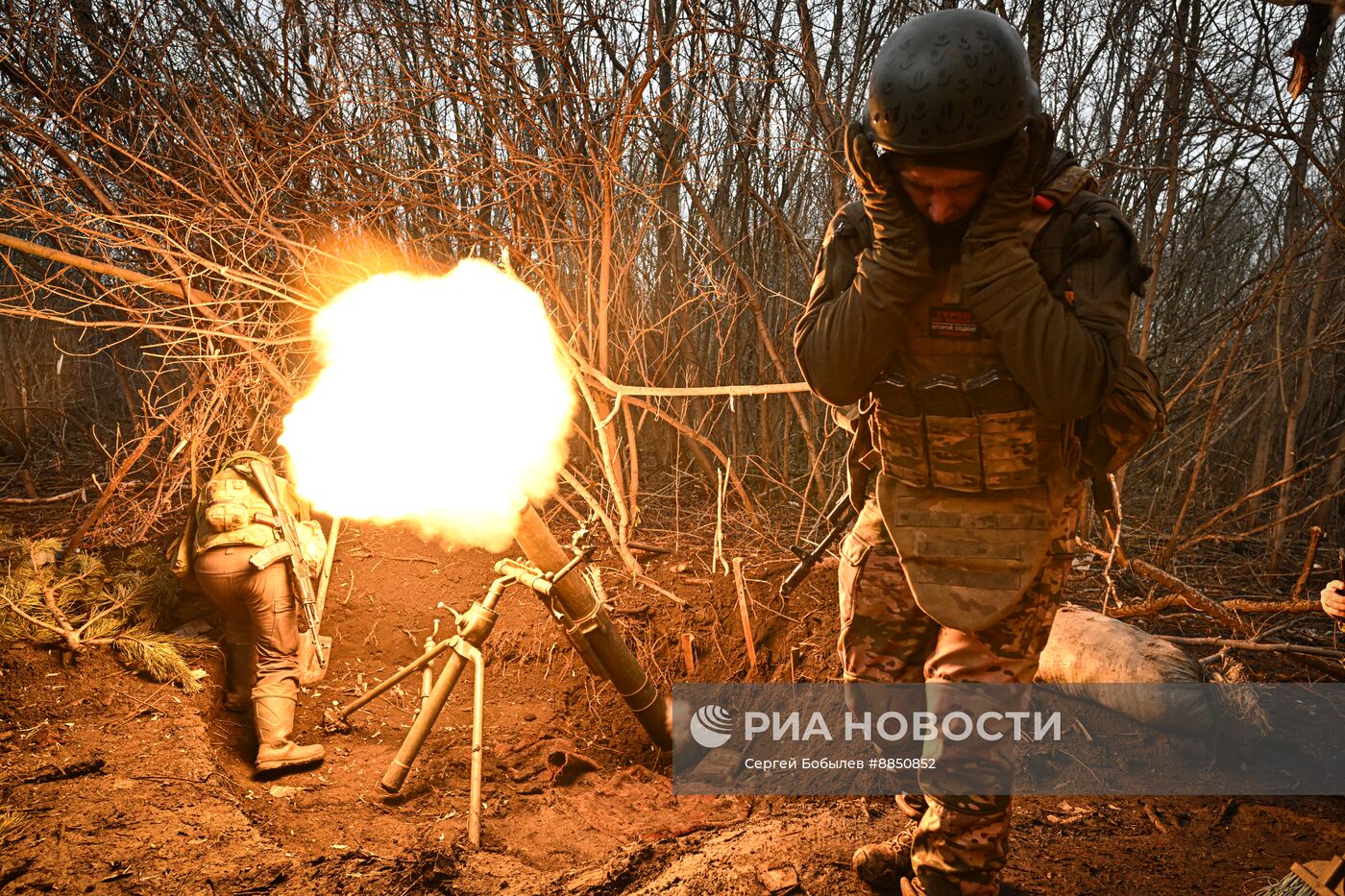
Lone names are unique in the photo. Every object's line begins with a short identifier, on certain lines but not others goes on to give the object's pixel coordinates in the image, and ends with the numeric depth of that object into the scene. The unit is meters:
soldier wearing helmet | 1.79
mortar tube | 3.09
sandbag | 3.10
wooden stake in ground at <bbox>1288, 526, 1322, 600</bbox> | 2.63
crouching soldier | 3.69
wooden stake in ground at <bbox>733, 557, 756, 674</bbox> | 4.25
